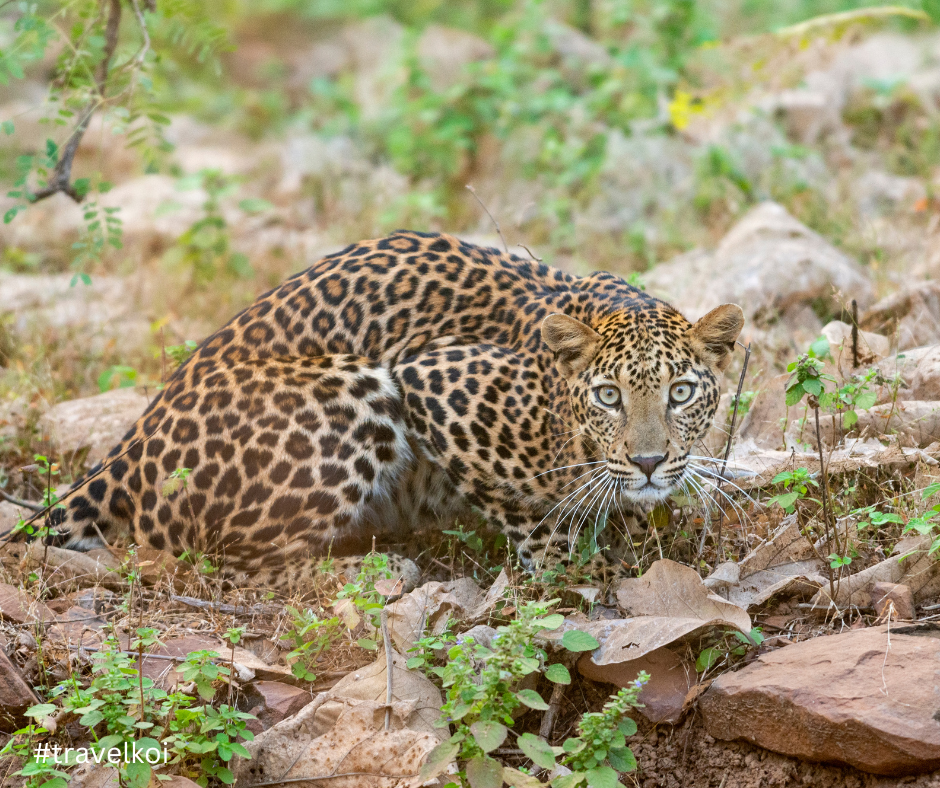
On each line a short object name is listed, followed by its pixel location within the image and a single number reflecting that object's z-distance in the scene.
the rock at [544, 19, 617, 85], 25.45
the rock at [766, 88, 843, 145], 23.09
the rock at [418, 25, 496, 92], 27.06
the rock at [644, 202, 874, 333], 15.99
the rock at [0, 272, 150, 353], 17.11
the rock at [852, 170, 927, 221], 19.81
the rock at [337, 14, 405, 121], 27.48
